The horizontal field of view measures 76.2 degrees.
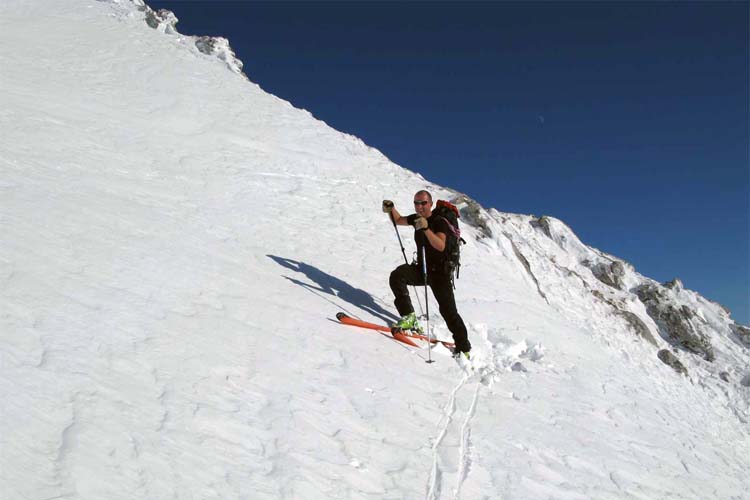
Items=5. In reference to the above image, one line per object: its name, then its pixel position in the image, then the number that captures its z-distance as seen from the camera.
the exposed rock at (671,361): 19.03
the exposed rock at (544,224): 27.92
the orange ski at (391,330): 6.90
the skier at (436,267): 7.45
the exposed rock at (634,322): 20.33
